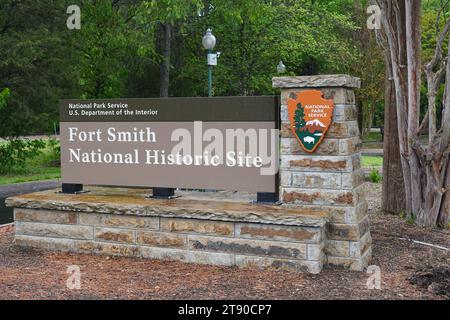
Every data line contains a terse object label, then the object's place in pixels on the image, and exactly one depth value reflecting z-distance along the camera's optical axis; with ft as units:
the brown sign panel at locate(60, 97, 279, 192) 19.45
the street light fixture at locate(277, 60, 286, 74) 73.97
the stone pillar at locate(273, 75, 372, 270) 18.21
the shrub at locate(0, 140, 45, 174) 62.59
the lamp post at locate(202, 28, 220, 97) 48.62
